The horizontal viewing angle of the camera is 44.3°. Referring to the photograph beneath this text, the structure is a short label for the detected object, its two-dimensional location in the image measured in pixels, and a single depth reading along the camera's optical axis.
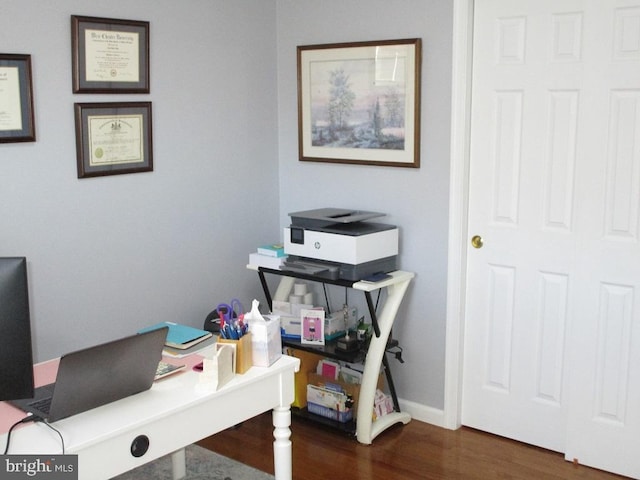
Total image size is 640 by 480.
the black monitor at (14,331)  2.01
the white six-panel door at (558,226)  3.20
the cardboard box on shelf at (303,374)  4.00
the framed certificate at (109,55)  3.33
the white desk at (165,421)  2.07
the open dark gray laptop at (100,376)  2.04
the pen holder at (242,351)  2.48
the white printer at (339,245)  3.59
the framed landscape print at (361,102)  3.75
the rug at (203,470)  3.38
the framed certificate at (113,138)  3.39
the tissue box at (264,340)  2.53
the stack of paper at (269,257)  3.84
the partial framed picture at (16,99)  3.10
